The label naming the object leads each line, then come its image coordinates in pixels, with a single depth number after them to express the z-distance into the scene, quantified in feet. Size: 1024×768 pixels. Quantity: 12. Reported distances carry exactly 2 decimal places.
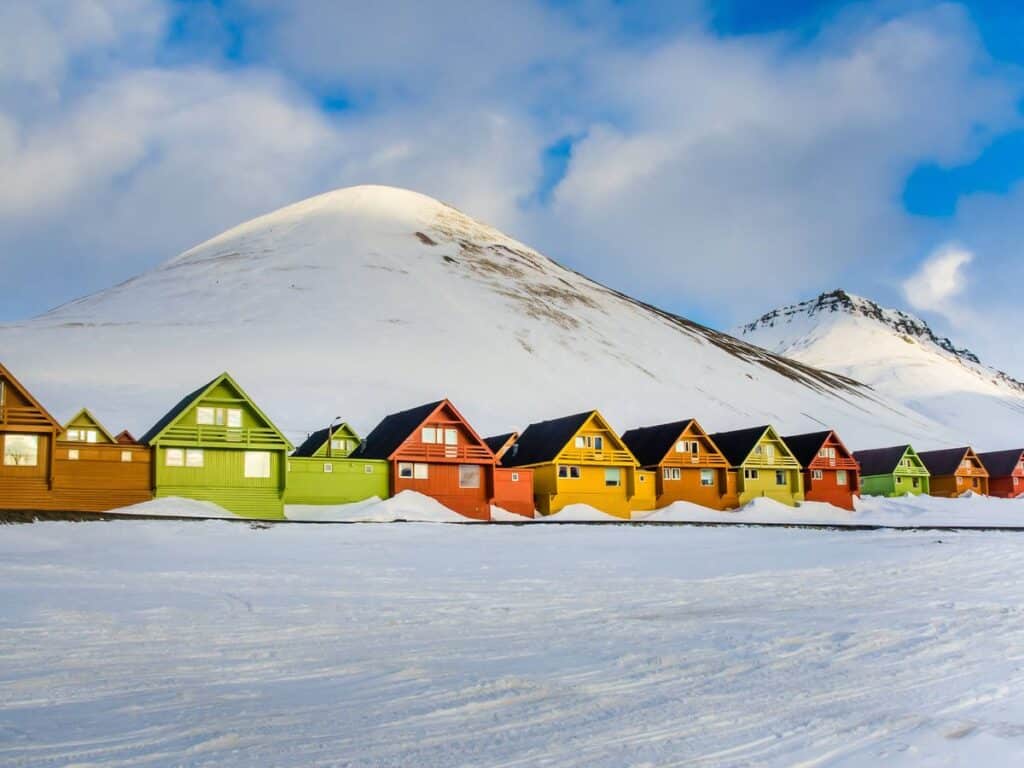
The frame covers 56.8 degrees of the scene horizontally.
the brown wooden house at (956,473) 285.02
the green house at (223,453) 146.00
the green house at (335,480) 157.99
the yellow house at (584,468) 182.80
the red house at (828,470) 227.81
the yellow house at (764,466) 210.79
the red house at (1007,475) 299.38
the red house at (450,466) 166.30
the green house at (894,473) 271.90
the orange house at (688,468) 202.18
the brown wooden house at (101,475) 136.98
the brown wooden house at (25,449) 132.26
